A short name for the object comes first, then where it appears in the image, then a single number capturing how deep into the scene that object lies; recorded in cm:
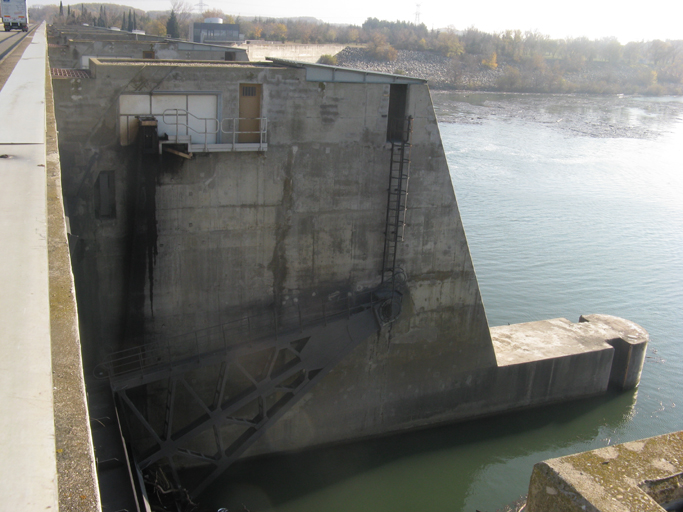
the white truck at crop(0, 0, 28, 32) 3862
